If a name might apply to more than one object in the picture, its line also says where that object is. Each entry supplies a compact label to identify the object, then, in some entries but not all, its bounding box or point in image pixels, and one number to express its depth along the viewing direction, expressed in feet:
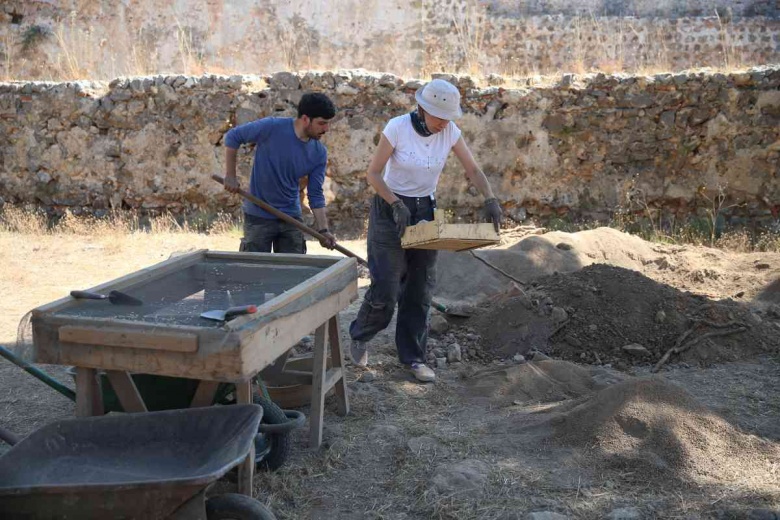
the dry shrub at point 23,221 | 32.09
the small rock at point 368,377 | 15.89
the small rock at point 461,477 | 10.80
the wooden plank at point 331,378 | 12.68
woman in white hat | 14.44
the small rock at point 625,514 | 9.87
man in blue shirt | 16.42
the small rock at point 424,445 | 12.28
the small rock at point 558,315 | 18.43
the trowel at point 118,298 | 10.45
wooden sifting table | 8.87
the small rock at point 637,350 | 17.54
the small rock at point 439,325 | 18.99
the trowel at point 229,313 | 9.25
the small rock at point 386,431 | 13.06
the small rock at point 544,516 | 9.88
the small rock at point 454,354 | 17.52
